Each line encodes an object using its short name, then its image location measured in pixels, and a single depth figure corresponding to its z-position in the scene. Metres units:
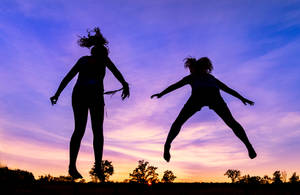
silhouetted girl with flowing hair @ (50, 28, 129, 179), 5.59
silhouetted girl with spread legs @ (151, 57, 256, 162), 6.73
